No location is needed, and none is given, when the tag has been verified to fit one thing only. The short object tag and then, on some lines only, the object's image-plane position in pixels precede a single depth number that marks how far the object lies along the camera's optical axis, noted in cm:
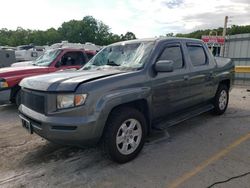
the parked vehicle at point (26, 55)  1617
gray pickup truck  251
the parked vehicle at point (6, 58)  1073
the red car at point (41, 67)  511
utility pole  1501
